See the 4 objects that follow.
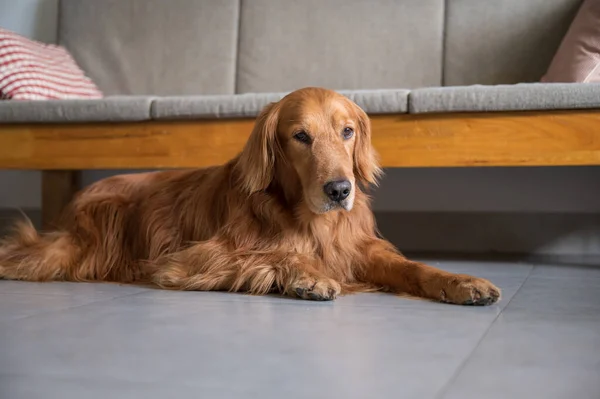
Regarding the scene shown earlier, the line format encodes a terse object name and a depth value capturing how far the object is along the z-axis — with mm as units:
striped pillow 3061
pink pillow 2846
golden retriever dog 1932
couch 2482
